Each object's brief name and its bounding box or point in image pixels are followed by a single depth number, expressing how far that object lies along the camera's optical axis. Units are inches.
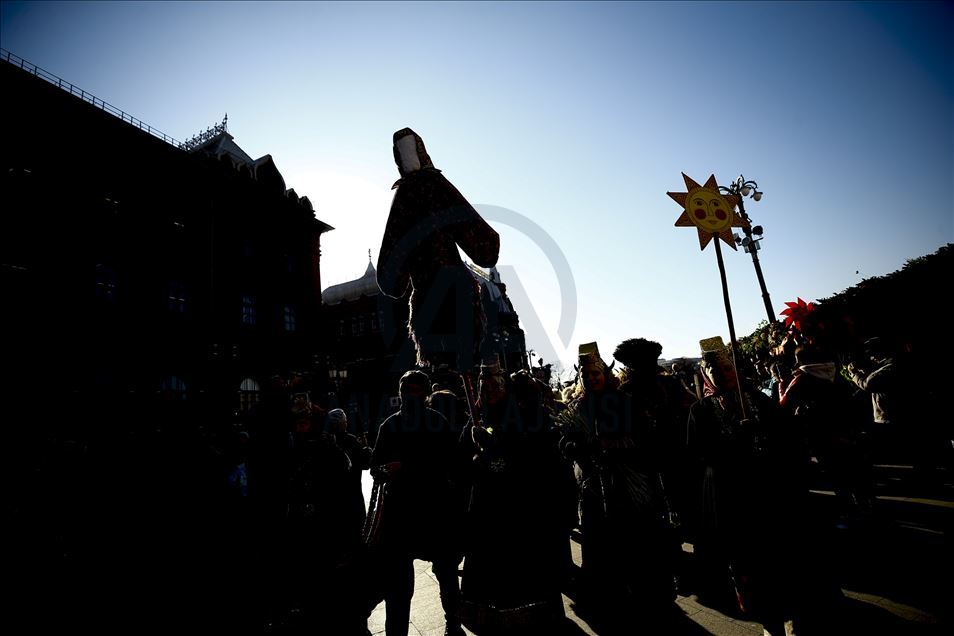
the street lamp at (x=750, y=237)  474.9
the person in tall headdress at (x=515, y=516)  119.0
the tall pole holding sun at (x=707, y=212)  162.6
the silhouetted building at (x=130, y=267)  596.4
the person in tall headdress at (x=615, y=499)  114.0
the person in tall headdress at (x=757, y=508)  105.2
